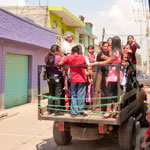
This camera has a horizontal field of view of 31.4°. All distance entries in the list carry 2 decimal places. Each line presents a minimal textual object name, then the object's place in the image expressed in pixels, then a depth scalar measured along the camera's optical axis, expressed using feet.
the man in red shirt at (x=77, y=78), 17.28
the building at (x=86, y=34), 92.49
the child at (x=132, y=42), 23.65
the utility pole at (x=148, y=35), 113.56
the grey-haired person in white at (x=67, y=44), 20.34
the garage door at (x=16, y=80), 38.46
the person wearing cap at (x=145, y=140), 13.03
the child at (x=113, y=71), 17.10
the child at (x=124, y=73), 17.96
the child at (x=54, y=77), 18.53
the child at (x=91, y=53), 23.20
